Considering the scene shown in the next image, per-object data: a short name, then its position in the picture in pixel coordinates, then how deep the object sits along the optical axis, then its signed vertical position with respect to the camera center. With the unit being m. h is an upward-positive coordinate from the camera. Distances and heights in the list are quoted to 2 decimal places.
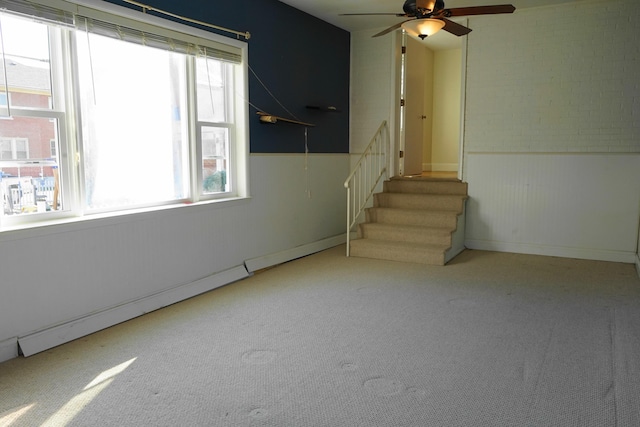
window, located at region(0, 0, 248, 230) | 3.18 +0.36
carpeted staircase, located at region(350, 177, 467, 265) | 5.59 -0.78
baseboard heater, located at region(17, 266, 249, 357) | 3.15 -1.14
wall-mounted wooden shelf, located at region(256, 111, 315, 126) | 5.11 +0.43
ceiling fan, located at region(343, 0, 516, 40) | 3.66 +1.10
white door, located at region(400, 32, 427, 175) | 7.01 +0.76
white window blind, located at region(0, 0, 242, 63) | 3.12 +0.97
